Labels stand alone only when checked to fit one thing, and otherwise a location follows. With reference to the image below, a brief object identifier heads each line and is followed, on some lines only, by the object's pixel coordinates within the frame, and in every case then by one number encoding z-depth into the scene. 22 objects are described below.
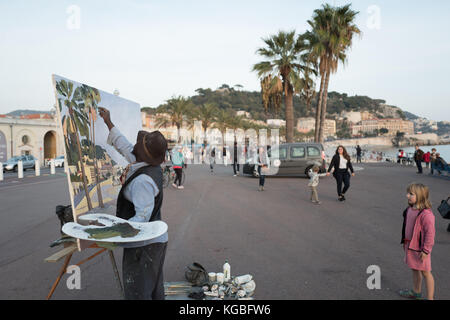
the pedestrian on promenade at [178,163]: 13.37
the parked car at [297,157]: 16.56
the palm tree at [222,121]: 59.62
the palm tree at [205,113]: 50.06
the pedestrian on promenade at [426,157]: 21.55
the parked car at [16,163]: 26.77
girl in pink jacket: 3.47
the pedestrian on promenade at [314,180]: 9.48
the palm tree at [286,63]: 22.75
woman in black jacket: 9.93
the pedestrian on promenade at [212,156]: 20.09
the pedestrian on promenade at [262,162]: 11.98
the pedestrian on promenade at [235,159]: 18.50
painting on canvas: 3.25
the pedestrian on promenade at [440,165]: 17.62
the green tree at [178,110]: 43.06
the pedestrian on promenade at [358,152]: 30.62
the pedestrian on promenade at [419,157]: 19.41
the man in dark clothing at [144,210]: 2.49
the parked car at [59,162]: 33.84
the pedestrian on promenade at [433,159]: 18.47
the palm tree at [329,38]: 20.69
